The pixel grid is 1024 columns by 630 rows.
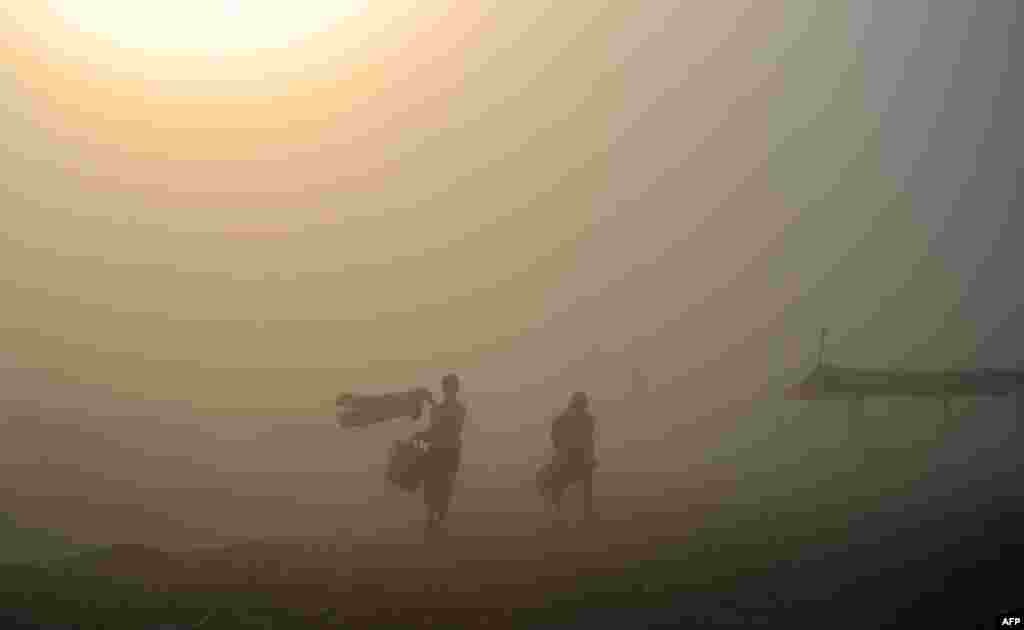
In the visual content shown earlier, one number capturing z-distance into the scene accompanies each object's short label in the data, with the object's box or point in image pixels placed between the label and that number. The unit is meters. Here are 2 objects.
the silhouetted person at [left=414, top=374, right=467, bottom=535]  15.61
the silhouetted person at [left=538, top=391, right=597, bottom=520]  18.11
